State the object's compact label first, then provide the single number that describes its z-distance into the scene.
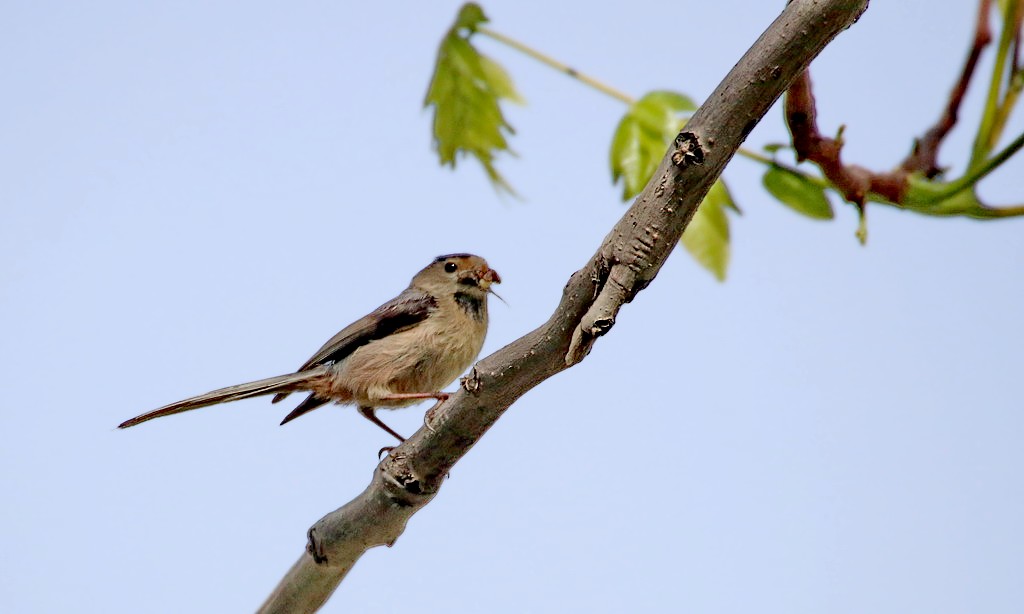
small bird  8.83
